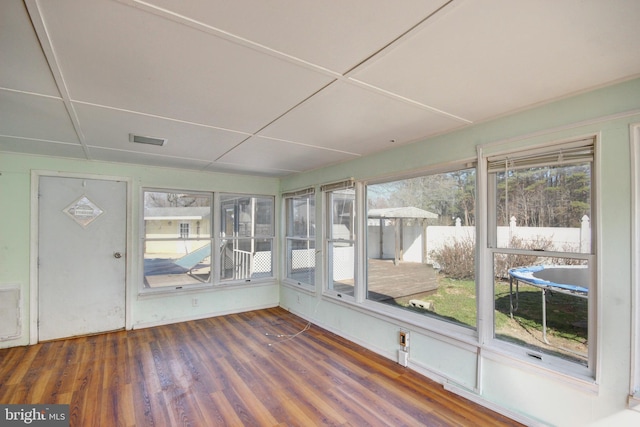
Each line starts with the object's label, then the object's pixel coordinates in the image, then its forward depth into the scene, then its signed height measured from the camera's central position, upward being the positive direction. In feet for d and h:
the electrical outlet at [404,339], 9.91 -4.03
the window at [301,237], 15.31 -1.10
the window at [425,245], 8.91 -0.97
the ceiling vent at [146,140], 9.37 +2.46
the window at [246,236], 16.28 -1.12
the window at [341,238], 12.82 -0.95
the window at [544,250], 6.59 -0.80
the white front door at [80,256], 12.14 -1.69
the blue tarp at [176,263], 14.32 -2.32
